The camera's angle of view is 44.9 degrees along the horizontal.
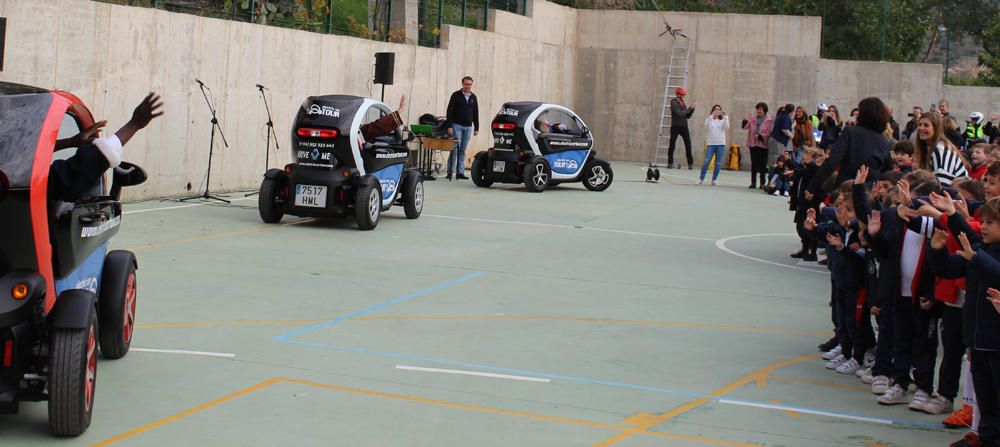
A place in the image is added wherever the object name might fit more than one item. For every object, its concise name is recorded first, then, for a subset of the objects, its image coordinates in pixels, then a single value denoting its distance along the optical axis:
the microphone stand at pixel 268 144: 19.58
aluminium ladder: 32.62
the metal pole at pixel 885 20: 33.41
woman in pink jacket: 24.80
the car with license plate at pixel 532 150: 21.23
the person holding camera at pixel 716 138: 25.14
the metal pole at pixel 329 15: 22.02
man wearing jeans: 23.22
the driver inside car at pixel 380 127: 15.37
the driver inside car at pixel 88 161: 6.26
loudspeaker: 22.36
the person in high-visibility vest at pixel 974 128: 24.28
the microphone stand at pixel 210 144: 17.41
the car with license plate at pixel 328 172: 14.84
